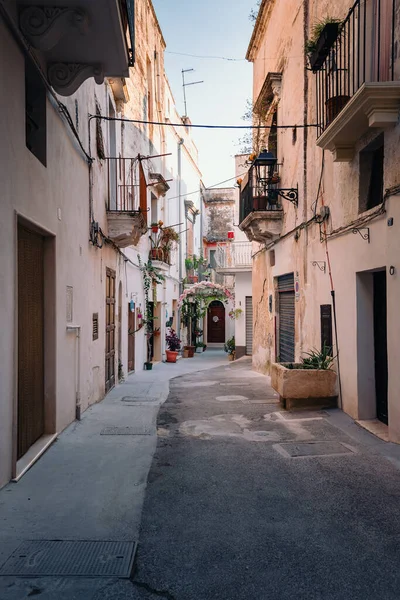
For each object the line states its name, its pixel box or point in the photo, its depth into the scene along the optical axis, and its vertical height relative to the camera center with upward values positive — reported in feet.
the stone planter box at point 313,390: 25.80 -3.73
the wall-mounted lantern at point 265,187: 37.02 +10.08
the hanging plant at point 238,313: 69.05 +0.39
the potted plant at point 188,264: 87.54 +8.90
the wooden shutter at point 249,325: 69.62 -1.24
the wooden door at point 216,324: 113.29 -1.73
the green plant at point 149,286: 55.05 +3.34
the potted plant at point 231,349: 70.92 -4.66
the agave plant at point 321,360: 26.73 -2.37
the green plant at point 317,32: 26.29 +14.64
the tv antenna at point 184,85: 82.79 +38.48
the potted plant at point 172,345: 65.92 -3.84
